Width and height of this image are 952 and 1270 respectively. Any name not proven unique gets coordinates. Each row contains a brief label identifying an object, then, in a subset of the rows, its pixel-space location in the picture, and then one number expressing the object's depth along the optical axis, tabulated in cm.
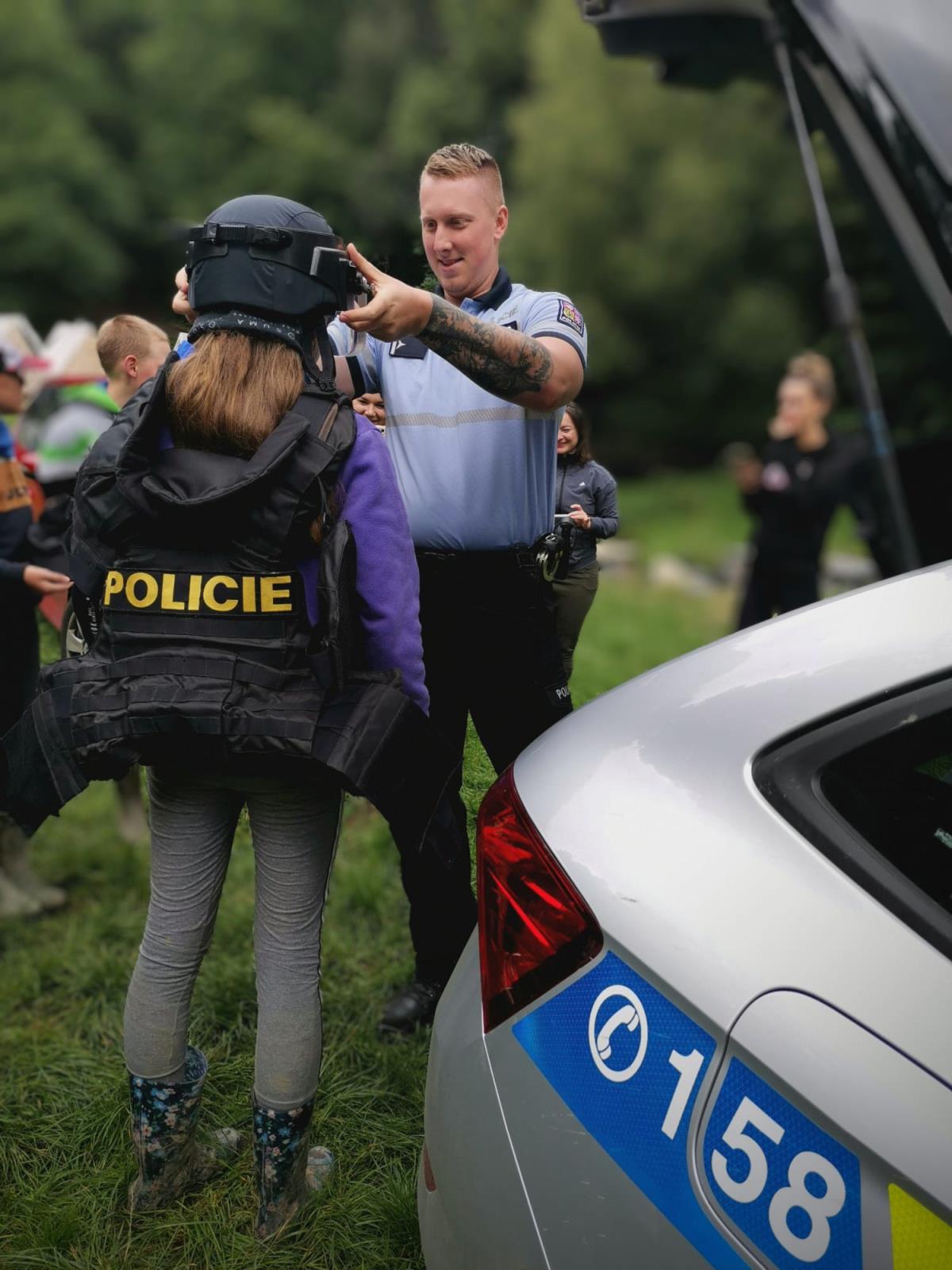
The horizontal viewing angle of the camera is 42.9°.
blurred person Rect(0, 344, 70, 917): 334
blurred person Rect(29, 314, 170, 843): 296
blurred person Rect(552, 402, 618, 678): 277
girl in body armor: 195
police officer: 246
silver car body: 124
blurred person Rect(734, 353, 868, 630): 610
